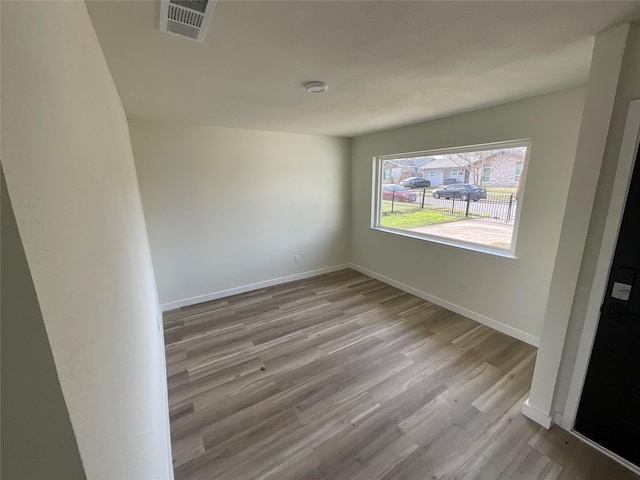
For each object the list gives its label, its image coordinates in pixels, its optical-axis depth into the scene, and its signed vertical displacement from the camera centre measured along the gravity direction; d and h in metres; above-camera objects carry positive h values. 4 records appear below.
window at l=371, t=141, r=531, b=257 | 2.71 -0.21
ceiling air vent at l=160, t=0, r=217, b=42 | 1.07 +0.71
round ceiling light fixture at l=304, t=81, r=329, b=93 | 1.91 +0.70
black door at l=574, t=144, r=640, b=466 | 1.40 -1.00
